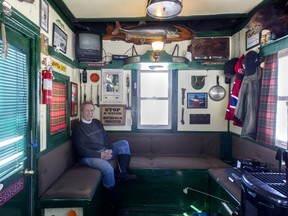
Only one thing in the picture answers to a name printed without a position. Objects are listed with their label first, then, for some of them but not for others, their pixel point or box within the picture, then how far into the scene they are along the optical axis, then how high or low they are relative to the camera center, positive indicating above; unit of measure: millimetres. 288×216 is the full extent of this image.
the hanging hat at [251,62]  2807 +534
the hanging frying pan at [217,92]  3783 +186
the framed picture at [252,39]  2961 +920
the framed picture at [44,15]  2297 +928
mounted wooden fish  3025 +1010
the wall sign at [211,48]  3707 +934
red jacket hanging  3117 +175
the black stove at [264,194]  1184 -530
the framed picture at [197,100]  3797 +43
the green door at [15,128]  1682 -249
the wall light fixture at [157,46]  2816 +727
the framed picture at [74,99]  3357 +20
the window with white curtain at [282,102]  2365 +14
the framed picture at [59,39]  2670 +804
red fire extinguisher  2277 +145
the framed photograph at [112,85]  3797 +277
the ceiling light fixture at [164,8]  2033 +922
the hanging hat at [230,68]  3516 +573
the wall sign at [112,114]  3803 -232
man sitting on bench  2863 -736
